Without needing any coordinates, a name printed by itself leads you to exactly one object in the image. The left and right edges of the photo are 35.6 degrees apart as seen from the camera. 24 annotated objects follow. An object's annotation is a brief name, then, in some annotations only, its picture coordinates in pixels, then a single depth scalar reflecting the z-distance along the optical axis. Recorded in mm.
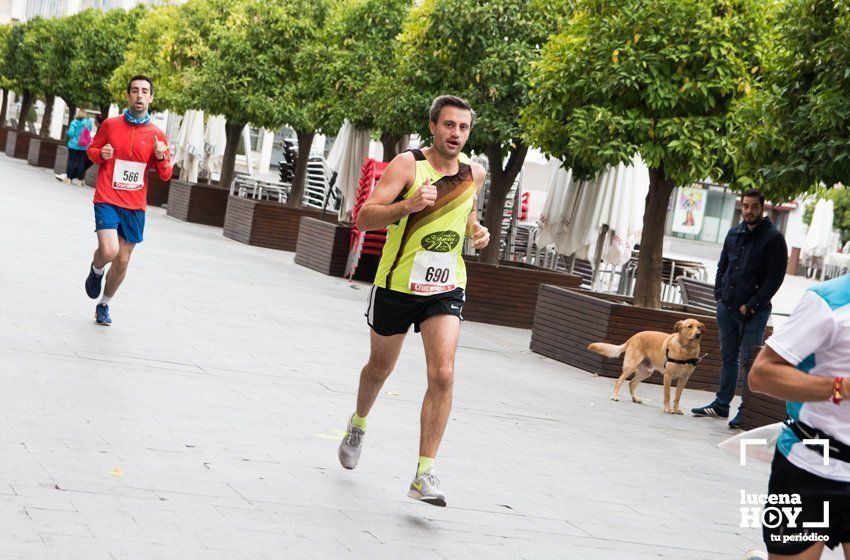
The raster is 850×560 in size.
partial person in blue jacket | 33938
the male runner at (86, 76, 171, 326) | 10617
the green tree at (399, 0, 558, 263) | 16594
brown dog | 11320
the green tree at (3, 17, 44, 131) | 44875
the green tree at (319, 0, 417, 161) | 20875
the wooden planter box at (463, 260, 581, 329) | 17156
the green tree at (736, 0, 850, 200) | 9406
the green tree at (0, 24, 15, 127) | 47656
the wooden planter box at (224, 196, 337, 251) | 23906
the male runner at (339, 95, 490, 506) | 6387
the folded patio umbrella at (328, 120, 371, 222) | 23094
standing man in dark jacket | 11266
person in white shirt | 3738
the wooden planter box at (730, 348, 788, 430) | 10859
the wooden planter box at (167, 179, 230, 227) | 27547
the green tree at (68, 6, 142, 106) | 37156
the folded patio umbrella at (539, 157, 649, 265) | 18734
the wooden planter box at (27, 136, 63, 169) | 40469
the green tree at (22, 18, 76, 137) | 39938
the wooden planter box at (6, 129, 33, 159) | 44472
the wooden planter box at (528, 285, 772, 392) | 13562
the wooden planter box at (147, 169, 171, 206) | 31719
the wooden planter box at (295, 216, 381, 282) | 19953
